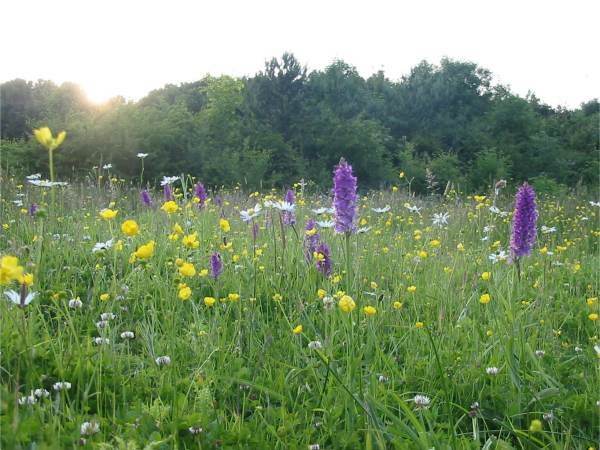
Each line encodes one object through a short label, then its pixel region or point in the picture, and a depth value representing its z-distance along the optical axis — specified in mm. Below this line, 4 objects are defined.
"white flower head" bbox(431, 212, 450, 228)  1356
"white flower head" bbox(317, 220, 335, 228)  1040
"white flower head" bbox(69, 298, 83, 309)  743
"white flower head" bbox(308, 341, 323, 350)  682
